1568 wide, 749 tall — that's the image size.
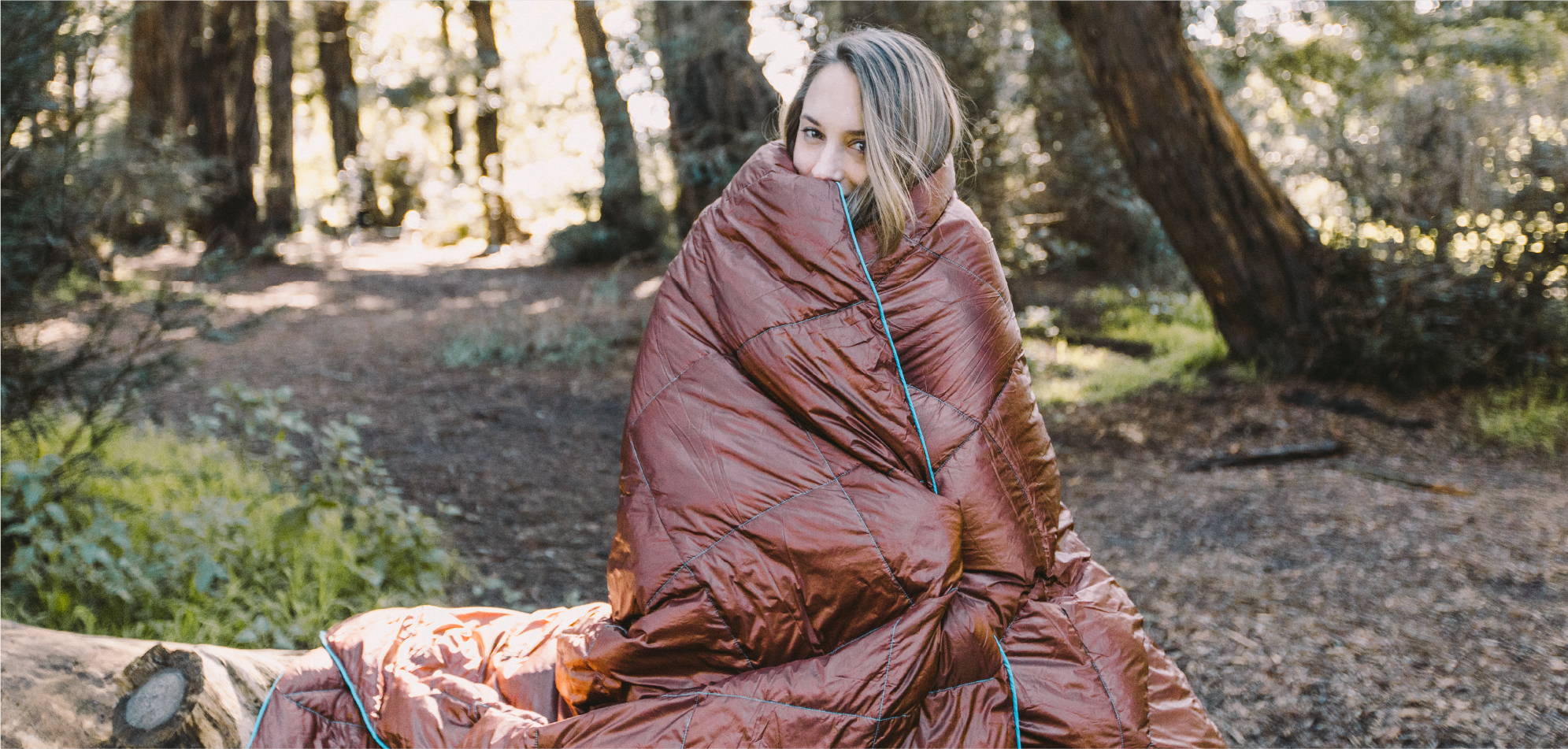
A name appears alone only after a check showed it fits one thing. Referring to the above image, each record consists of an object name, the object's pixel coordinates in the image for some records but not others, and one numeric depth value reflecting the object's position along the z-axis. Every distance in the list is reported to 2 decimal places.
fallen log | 2.10
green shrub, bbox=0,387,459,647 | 3.29
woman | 1.93
